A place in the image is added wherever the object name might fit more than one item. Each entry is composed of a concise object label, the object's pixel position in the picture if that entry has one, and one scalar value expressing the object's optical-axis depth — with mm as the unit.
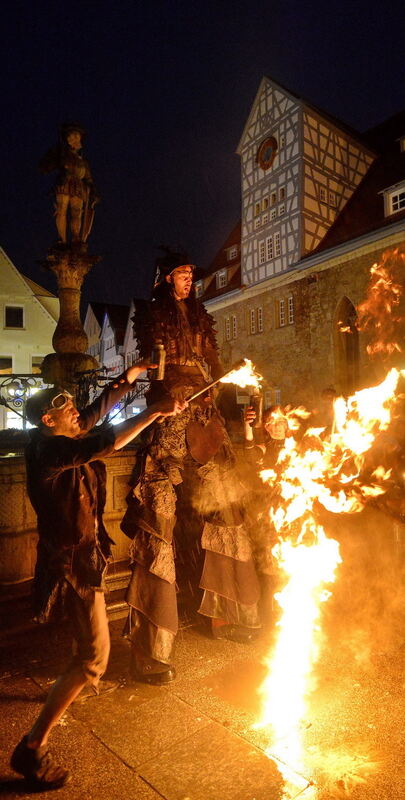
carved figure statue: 6887
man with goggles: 2703
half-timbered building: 22391
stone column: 6641
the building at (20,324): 28969
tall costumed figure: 3994
